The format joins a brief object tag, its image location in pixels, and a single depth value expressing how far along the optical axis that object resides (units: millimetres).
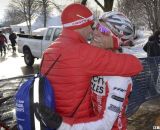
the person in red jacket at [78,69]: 2506
